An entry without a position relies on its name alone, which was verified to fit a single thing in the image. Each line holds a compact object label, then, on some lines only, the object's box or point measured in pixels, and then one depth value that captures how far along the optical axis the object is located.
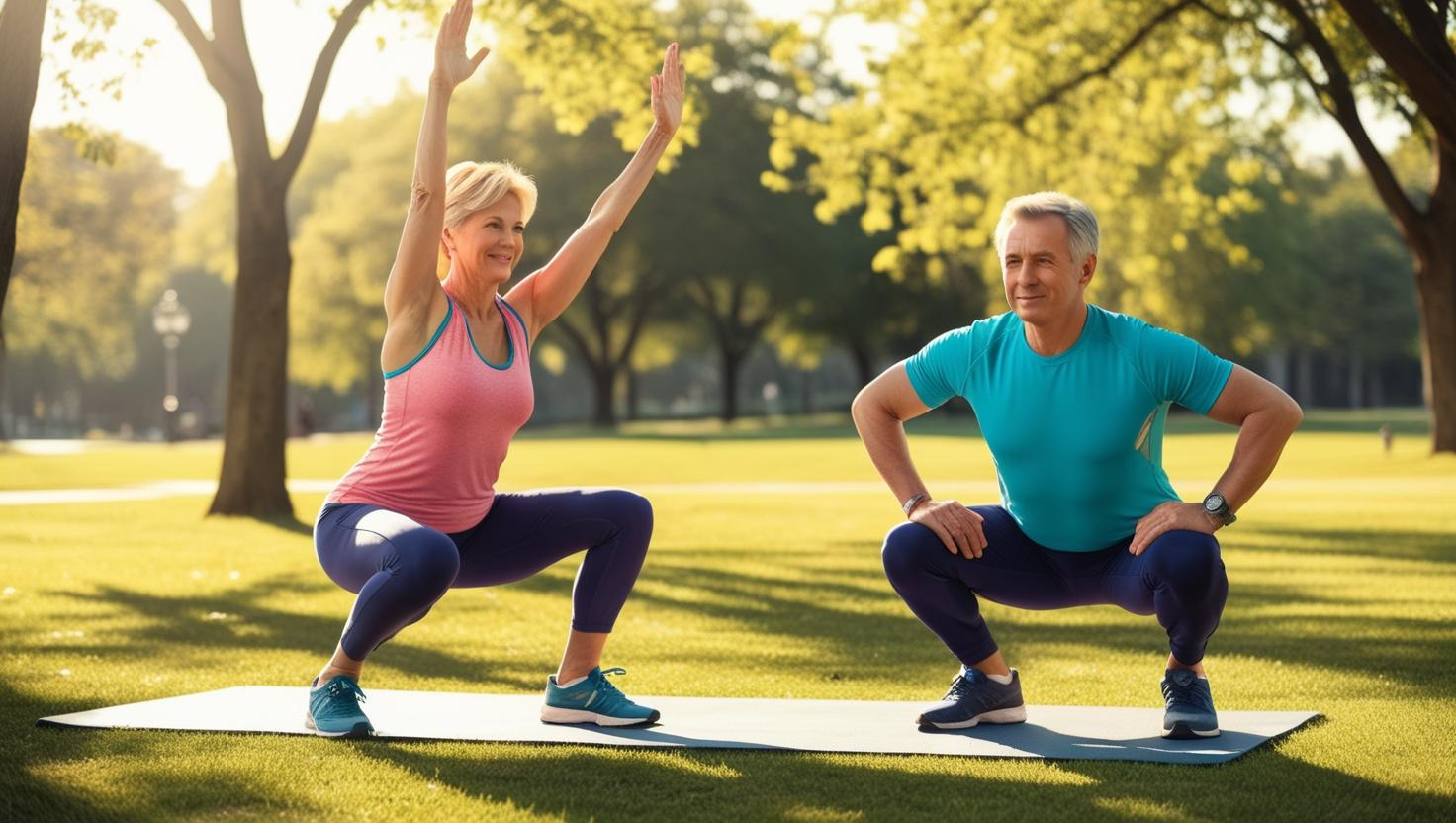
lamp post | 49.34
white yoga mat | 5.34
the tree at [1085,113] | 21.61
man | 5.27
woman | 5.39
